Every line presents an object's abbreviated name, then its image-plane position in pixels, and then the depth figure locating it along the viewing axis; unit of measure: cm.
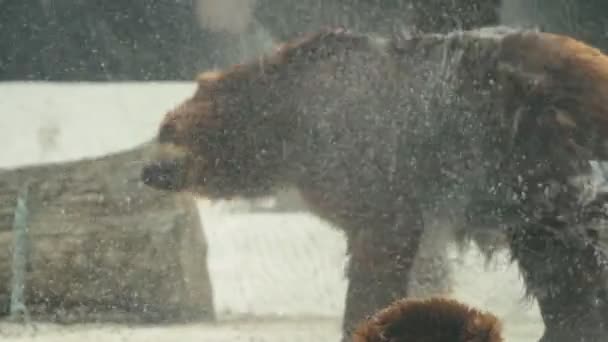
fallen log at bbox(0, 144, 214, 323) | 2698
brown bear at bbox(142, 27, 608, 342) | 2649
